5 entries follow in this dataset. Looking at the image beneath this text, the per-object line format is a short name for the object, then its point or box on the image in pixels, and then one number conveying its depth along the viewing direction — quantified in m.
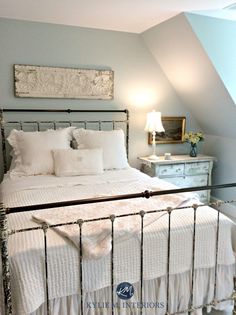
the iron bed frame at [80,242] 1.32
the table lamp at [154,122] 3.67
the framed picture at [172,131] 4.05
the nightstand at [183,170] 3.62
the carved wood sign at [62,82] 3.30
